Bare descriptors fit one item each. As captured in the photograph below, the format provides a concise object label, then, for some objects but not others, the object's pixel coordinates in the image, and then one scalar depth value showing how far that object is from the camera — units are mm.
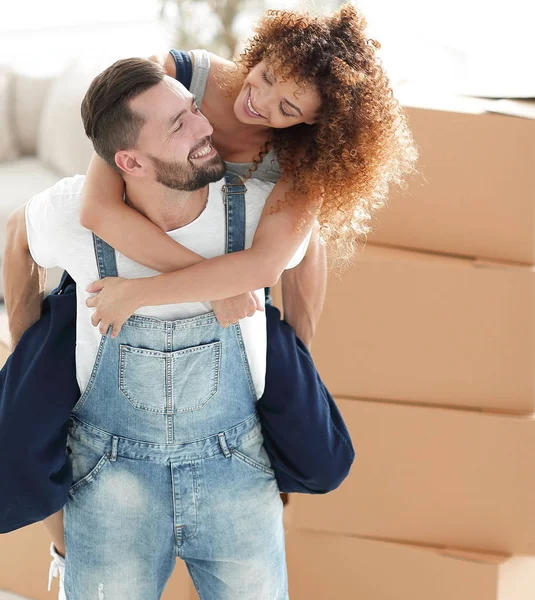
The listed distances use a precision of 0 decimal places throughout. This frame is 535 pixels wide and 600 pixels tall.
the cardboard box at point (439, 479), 3333
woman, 2697
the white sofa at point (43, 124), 4837
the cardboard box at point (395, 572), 3449
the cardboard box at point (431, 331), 3217
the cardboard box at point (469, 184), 3074
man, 2747
